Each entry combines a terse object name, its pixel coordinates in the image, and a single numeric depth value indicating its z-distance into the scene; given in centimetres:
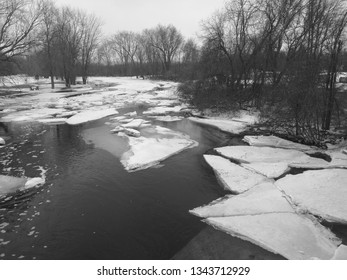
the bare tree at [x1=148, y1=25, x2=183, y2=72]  6600
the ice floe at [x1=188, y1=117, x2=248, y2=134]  1376
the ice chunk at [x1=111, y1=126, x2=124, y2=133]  1283
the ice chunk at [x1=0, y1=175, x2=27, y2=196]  667
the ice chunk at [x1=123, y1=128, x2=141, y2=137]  1202
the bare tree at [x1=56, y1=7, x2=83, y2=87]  3781
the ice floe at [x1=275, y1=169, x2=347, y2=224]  559
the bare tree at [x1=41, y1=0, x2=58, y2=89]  2932
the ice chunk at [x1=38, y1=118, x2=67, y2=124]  1520
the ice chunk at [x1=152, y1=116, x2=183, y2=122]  1620
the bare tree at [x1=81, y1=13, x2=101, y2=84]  4584
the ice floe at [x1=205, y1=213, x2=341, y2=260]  441
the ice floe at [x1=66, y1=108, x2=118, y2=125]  1544
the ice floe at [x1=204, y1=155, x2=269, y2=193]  694
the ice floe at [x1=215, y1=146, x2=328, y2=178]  809
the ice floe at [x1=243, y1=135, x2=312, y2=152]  1023
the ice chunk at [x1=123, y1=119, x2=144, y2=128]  1384
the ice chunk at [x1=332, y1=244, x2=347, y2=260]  420
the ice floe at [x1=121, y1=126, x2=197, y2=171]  871
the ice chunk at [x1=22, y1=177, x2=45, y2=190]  691
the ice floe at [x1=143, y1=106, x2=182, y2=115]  1861
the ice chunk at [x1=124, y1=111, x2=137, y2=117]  1744
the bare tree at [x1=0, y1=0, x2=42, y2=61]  2345
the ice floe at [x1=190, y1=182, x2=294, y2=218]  568
